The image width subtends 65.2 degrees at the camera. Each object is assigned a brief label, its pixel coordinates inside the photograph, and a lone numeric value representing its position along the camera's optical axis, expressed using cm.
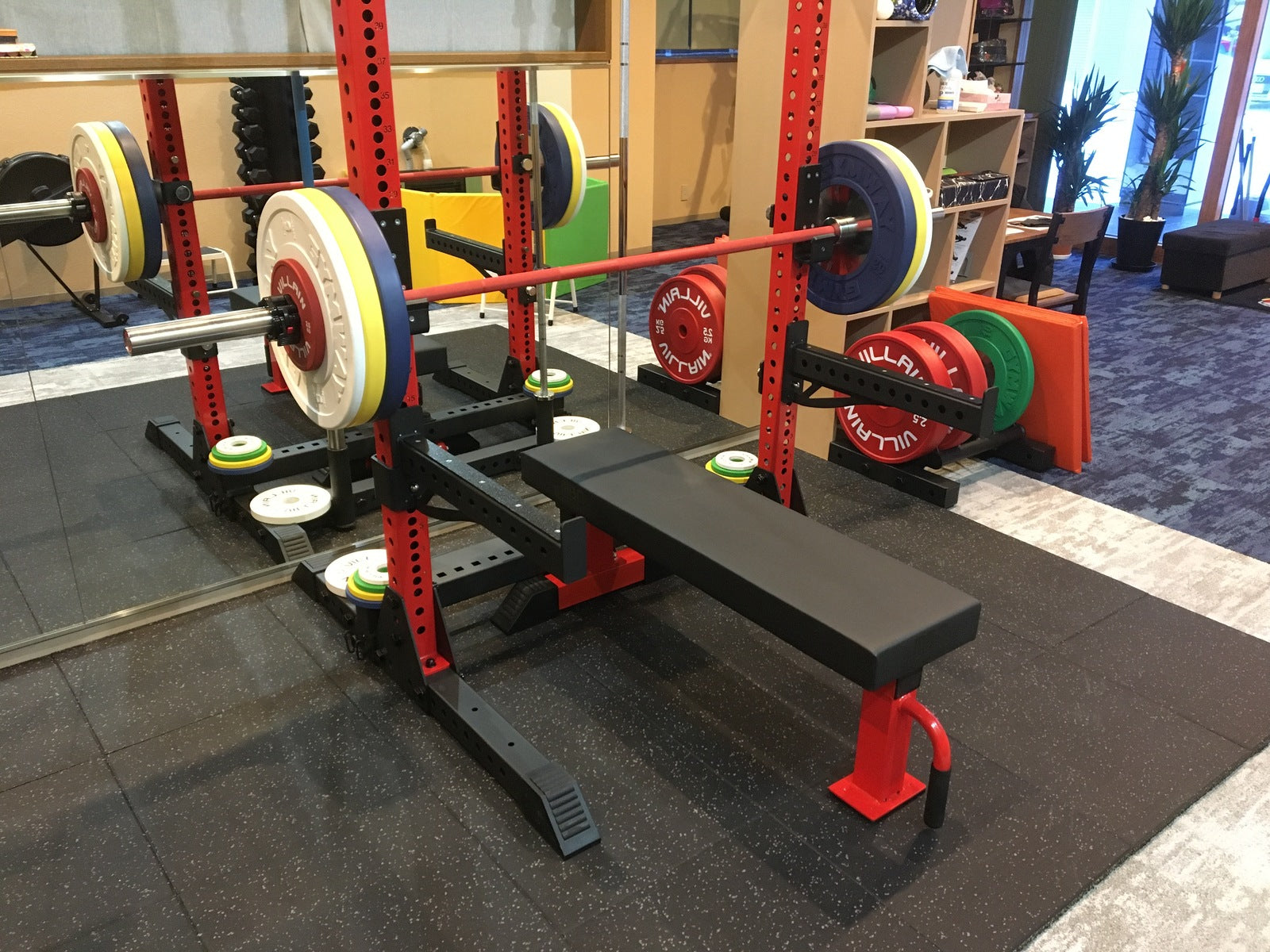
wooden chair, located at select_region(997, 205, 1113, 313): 437
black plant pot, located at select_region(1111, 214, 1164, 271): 634
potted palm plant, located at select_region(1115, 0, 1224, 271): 599
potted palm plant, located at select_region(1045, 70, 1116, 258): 654
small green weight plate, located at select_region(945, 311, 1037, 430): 329
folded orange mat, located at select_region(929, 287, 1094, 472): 323
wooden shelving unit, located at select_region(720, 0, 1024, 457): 302
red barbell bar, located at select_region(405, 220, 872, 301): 181
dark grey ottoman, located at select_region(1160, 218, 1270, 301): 568
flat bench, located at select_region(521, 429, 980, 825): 171
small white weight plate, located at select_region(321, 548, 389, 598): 238
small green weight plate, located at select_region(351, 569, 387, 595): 228
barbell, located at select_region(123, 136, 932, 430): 157
